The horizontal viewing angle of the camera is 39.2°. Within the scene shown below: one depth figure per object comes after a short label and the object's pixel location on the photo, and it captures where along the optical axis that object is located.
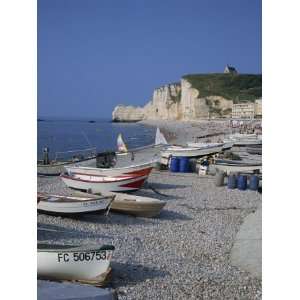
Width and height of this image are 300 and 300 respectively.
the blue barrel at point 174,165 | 13.36
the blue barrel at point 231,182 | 10.59
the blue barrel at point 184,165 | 13.32
